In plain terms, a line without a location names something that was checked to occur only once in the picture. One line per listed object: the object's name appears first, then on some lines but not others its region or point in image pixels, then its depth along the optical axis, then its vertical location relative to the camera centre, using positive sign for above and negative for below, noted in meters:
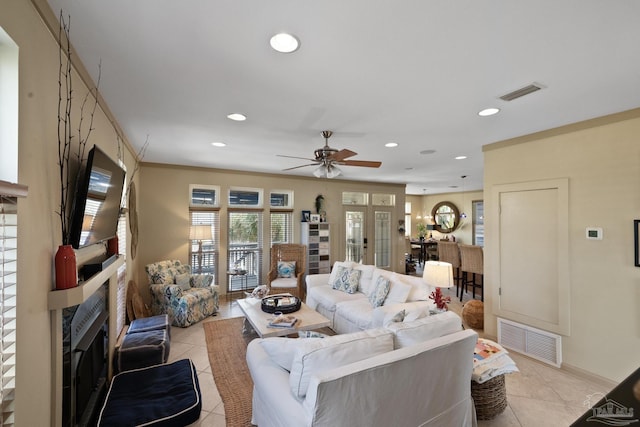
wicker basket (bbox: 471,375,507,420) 2.21 -1.45
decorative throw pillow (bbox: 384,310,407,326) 2.36 -0.87
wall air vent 3.03 -1.45
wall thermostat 2.75 -0.15
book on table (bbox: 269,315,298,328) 3.04 -1.18
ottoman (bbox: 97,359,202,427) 1.95 -1.44
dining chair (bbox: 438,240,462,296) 6.09 -0.87
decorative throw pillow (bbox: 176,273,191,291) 4.48 -1.07
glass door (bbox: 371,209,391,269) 7.46 -0.59
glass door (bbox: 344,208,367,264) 7.08 -0.47
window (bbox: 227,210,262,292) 5.70 -0.65
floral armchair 4.09 -1.20
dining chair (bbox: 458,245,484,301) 5.31 -0.91
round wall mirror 10.07 +0.07
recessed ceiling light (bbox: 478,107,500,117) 2.53 +1.00
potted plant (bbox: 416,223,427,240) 9.97 -0.46
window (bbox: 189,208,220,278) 5.31 -0.57
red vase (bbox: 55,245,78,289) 1.39 -0.26
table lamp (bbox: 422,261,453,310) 2.86 -0.64
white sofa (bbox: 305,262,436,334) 3.32 -1.14
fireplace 1.59 -0.98
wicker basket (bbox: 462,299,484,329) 4.03 -1.43
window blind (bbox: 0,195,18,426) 1.01 -0.32
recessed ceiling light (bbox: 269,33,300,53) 1.51 +1.00
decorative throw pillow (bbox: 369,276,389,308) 3.58 -1.00
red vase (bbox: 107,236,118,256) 2.48 -0.27
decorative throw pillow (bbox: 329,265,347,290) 4.46 -0.97
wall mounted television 1.56 +0.10
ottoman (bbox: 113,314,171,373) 2.73 -1.36
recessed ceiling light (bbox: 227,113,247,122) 2.68 +1.00
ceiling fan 3.18 +0.66
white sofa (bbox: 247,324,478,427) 1.39 -0.94
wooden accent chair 5.23 -1.08
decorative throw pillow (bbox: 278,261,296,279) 5.60 -1.08
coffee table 2.98 -1.23
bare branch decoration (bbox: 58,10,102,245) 1.46 +0.54
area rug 2.35 -1.65
